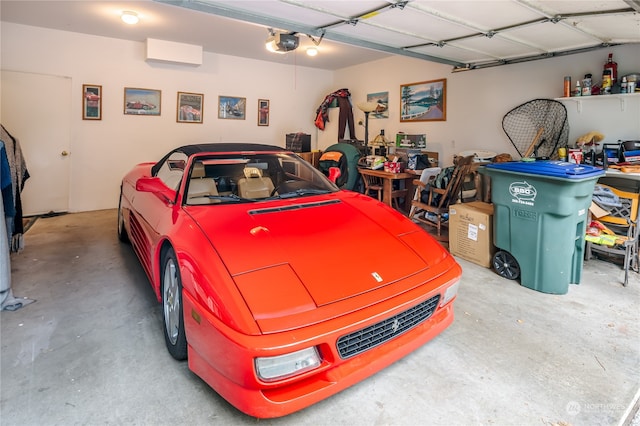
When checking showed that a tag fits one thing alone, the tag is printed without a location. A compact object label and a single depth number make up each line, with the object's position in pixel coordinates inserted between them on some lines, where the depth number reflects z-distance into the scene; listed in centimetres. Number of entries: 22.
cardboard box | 332
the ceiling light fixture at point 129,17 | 418
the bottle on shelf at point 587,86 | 378
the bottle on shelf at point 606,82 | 360
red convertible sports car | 132
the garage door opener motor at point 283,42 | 381
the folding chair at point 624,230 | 301
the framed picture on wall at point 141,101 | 561
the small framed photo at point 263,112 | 688
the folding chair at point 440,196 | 411
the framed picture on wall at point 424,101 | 554
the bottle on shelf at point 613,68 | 365
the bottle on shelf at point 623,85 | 349
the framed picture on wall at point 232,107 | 645
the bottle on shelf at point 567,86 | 396
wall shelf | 352
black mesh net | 420
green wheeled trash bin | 265
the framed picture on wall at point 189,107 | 606
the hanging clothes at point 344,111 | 708
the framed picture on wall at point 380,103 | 642
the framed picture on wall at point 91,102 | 530
